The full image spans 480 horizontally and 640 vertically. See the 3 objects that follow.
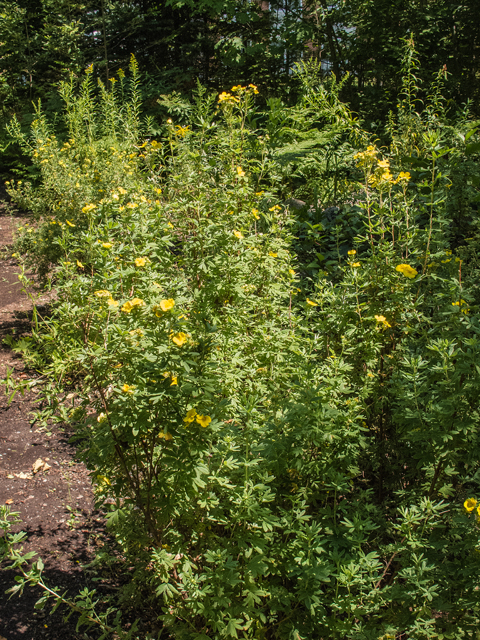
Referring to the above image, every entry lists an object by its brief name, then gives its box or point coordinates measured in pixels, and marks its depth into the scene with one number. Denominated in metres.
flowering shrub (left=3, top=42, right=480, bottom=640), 1.54
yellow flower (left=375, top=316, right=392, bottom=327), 2.24
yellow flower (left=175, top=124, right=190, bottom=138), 3.48
